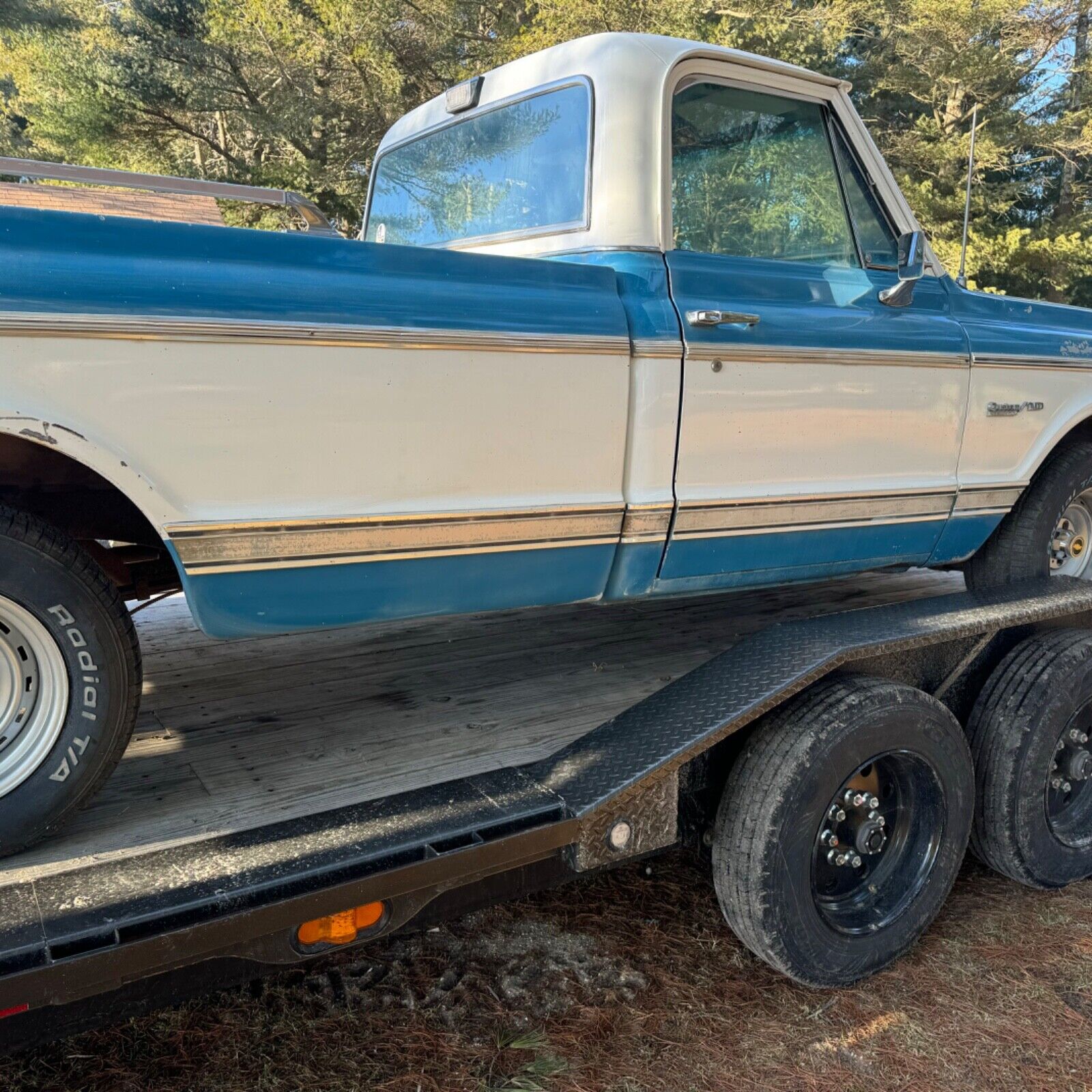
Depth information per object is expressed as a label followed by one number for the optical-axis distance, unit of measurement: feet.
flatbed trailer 5.31
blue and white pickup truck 6.09
